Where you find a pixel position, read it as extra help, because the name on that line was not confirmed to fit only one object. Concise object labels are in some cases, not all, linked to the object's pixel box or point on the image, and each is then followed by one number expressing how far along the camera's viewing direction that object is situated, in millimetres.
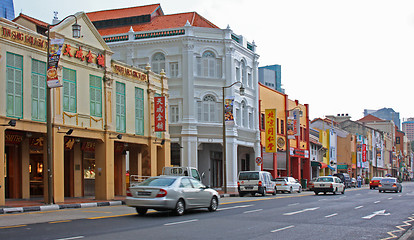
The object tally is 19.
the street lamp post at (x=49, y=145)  23922
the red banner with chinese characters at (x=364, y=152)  99438
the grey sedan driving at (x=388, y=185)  48719
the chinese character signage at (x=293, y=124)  55753
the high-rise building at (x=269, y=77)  113625
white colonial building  45594
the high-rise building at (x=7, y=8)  169238
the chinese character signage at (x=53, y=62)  23350
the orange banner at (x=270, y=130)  54469
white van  37500
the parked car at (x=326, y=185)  40688
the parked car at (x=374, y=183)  60656
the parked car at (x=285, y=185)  45094
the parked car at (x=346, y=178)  65450
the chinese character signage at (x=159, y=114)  34312
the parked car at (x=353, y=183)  73125
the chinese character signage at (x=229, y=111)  40625
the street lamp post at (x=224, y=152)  39725
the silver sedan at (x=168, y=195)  18612
